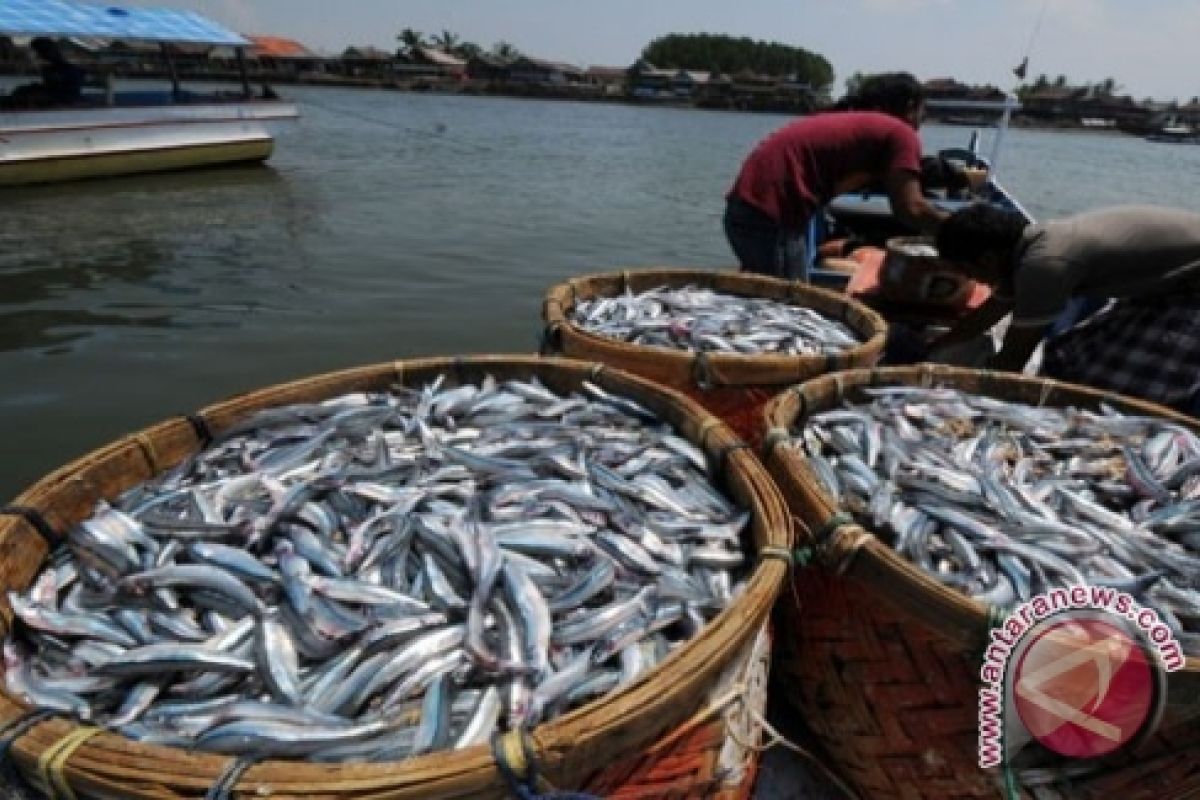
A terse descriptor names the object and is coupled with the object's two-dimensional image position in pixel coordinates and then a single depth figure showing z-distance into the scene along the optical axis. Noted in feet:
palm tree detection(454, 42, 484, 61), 372.79
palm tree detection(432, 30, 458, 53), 388.57
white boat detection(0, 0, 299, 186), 52.03
